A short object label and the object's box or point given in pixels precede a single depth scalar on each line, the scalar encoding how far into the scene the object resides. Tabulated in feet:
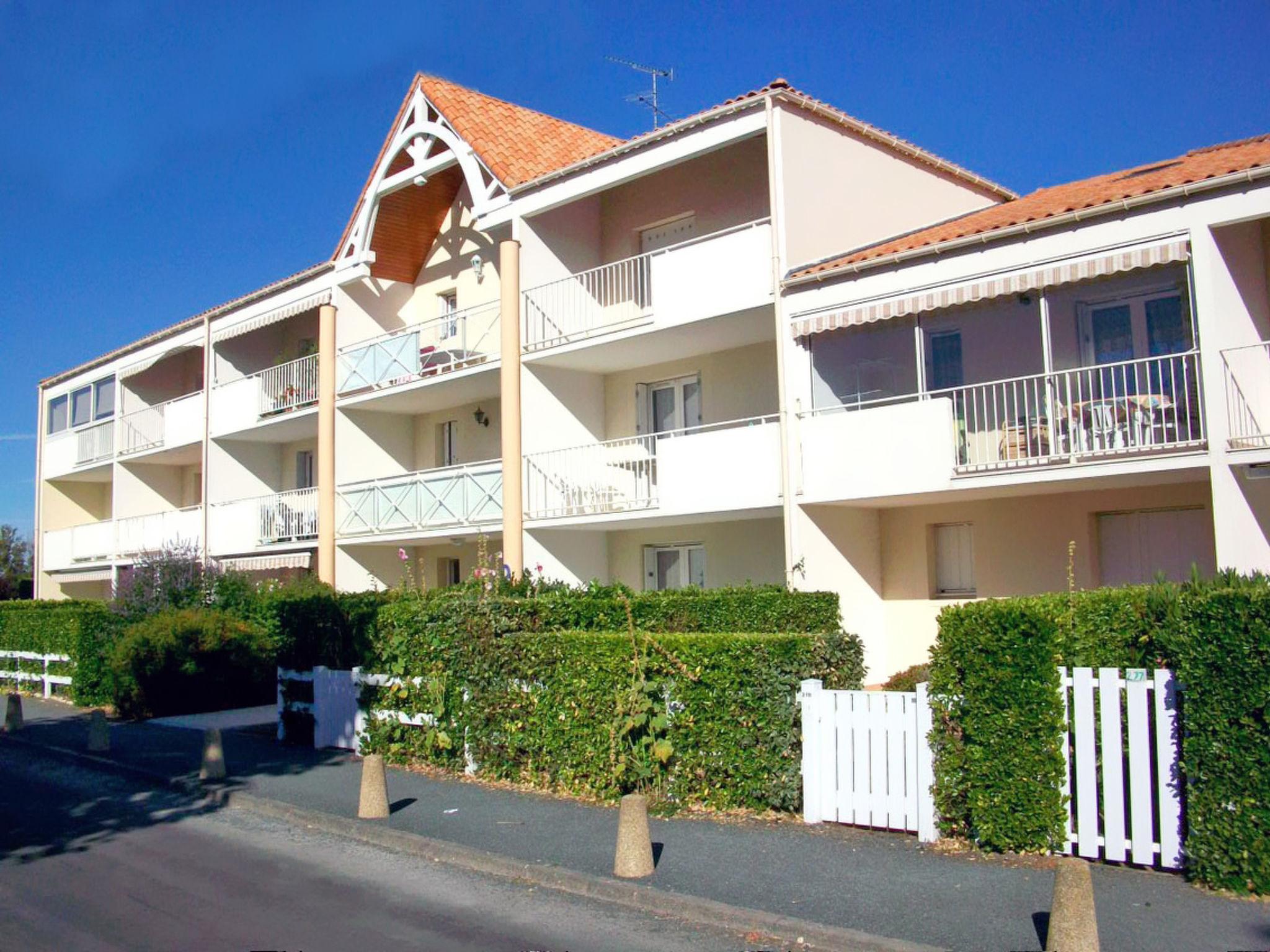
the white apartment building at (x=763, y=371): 47.09
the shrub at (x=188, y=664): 63.05
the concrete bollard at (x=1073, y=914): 20.11
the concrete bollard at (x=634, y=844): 27.32
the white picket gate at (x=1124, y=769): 25.45
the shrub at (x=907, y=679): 51.06
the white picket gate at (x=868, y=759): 29.37
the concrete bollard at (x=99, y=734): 51.11
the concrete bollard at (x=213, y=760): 42.75
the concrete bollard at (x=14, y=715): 59.47
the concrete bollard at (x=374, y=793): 35.12
